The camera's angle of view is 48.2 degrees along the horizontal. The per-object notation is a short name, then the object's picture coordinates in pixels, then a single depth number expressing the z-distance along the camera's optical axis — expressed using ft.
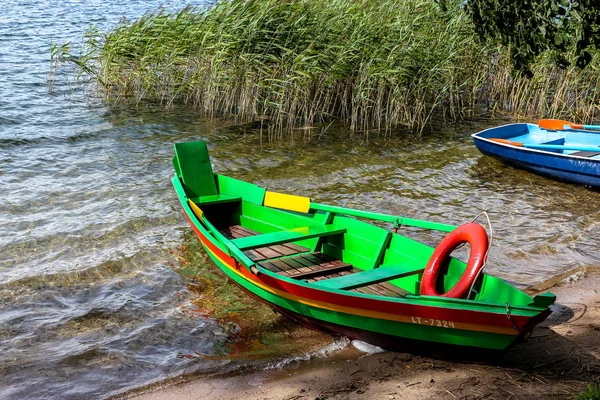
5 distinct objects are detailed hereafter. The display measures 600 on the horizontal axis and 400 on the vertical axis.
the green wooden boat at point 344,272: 17.92
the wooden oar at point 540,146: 37.93
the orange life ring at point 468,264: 18.90
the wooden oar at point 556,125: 40.68
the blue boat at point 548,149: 35.99
